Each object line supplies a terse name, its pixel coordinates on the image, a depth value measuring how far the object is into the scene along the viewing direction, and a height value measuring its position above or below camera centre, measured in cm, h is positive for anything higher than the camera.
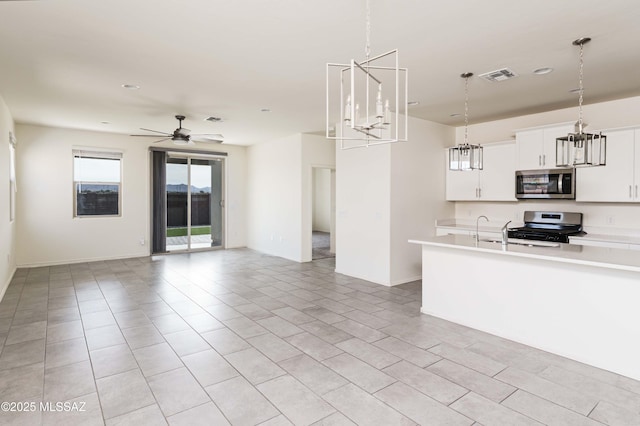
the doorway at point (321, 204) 1277 +6
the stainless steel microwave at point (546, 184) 483 +33
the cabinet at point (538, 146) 493 +88
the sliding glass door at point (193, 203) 848 +6
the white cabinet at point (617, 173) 434 +43
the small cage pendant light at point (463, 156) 398 +57
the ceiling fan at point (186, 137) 564 +113
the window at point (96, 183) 728 +47
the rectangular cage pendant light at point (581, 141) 296 +56
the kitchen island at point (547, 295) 281 -83
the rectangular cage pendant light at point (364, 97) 233 +143
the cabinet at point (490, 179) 554 +46
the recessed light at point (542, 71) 364 +142
